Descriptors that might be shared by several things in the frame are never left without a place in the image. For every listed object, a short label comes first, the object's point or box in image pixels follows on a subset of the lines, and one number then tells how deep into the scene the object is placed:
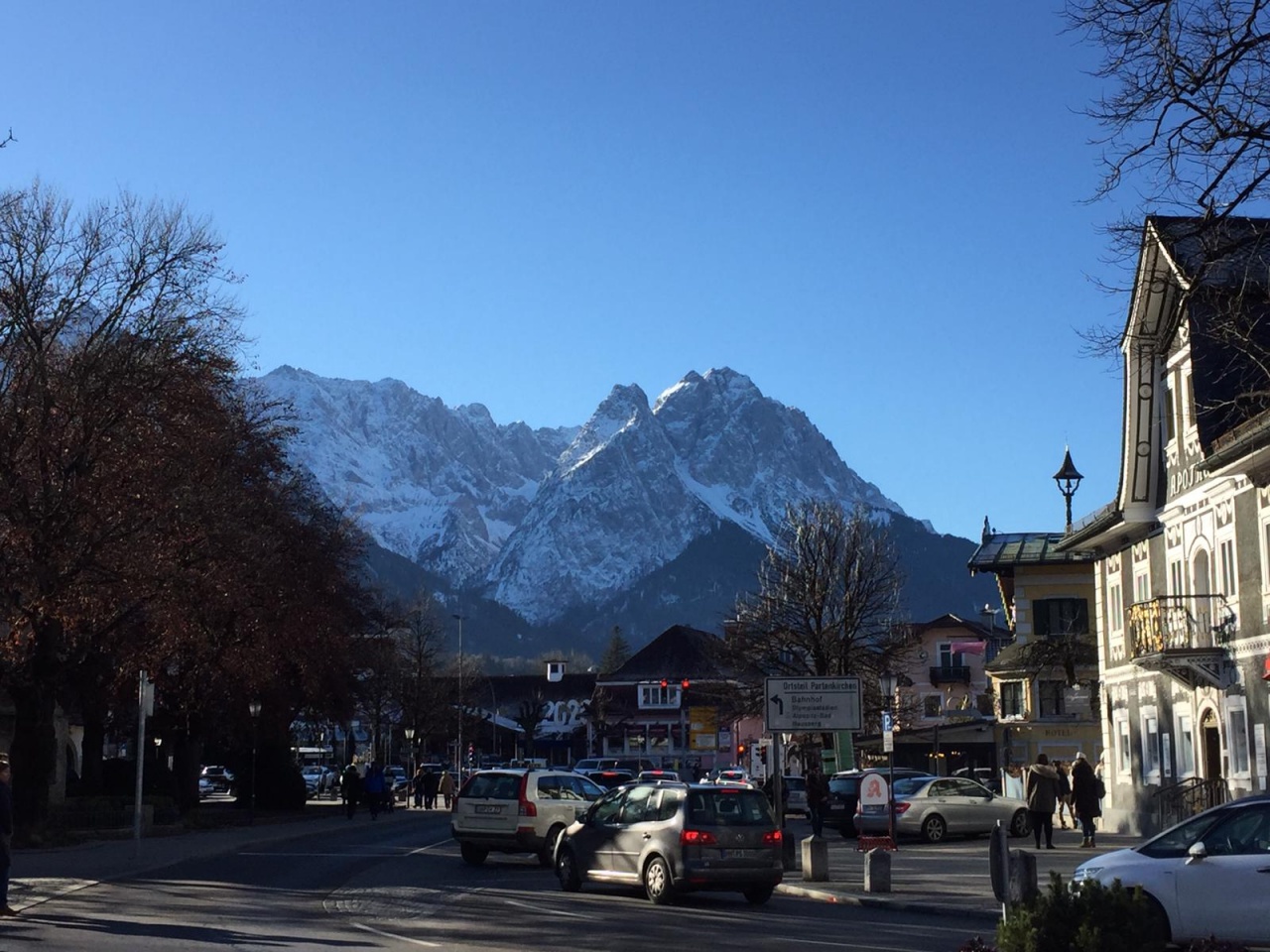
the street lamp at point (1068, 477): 53.75
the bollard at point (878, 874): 22.77
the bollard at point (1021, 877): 12.82
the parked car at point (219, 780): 97.78
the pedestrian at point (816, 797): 38.44
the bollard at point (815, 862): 25.53
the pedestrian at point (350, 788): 53.00
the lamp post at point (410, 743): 72.88
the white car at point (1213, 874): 14.31
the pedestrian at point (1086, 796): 32.22
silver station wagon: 21.22
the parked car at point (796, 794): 53.41
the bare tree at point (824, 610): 58.31
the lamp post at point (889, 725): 31.11
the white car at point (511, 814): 29.66
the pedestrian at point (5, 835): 18.45
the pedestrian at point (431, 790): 70.06
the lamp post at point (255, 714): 49.65
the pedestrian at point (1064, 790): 42.12
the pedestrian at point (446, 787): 65.81
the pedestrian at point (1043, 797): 31.75
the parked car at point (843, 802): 42.50
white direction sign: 29.72
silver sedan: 38.56
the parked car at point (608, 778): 48.28
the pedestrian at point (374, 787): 53.81
